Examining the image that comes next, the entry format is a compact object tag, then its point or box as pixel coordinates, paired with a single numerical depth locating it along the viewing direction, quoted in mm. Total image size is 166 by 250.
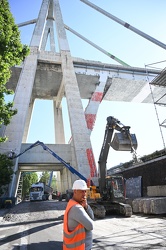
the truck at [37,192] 32688
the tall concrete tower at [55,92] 25875
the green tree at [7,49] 9727
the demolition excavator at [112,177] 12062
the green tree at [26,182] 69731
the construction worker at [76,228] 2371
